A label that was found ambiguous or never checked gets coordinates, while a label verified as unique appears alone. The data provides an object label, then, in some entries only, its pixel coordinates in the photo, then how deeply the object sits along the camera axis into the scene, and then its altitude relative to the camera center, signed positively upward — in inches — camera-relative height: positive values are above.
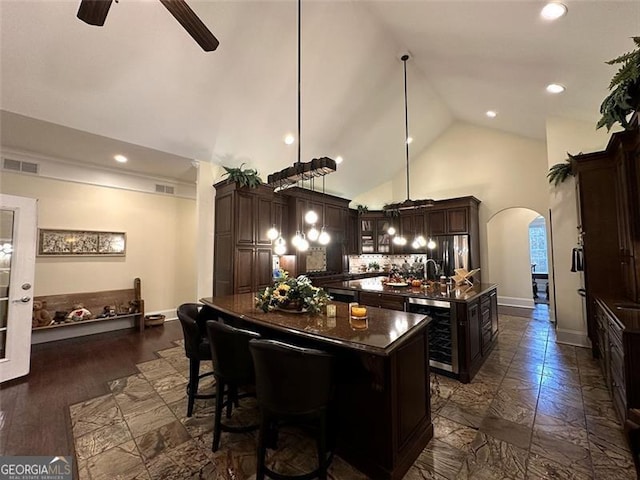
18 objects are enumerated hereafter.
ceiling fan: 62.0 +61.3
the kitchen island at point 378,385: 69.2 -37.5
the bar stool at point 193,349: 96.5 -35.2
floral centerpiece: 98.9 -16.7
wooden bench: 182.1 -37.3
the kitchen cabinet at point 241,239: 190.1 +11.5
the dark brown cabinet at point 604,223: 126.5 +14.7
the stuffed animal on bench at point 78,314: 183.3 -40.8
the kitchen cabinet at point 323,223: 238.2 +29.9
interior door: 129.0 -13.7
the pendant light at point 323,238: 169.8 +9.8
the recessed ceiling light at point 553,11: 97.7 +90.4
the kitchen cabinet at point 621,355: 80.4 -34.9
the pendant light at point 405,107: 180.0 +124.9
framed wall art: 184.2 +9.4
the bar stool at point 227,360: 77.5 -31.6
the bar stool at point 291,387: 62.8 -32.5
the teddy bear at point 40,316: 167.9 -38.4
